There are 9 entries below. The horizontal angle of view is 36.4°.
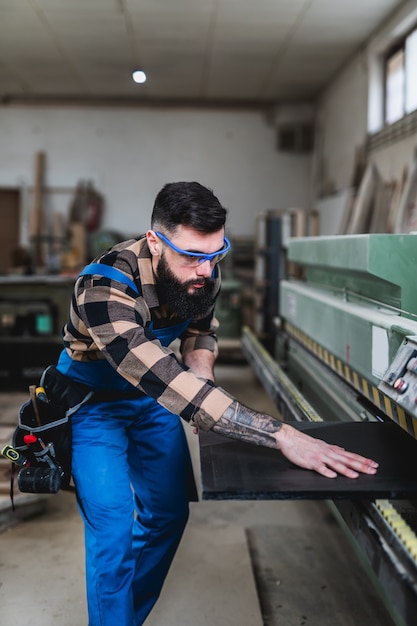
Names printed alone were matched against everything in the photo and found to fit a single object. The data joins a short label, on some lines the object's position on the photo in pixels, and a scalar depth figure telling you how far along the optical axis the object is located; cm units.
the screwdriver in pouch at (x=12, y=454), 202
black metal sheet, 148
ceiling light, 340
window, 584
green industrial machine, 132
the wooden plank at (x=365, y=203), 596
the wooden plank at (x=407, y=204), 448
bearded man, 171
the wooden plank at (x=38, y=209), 936
